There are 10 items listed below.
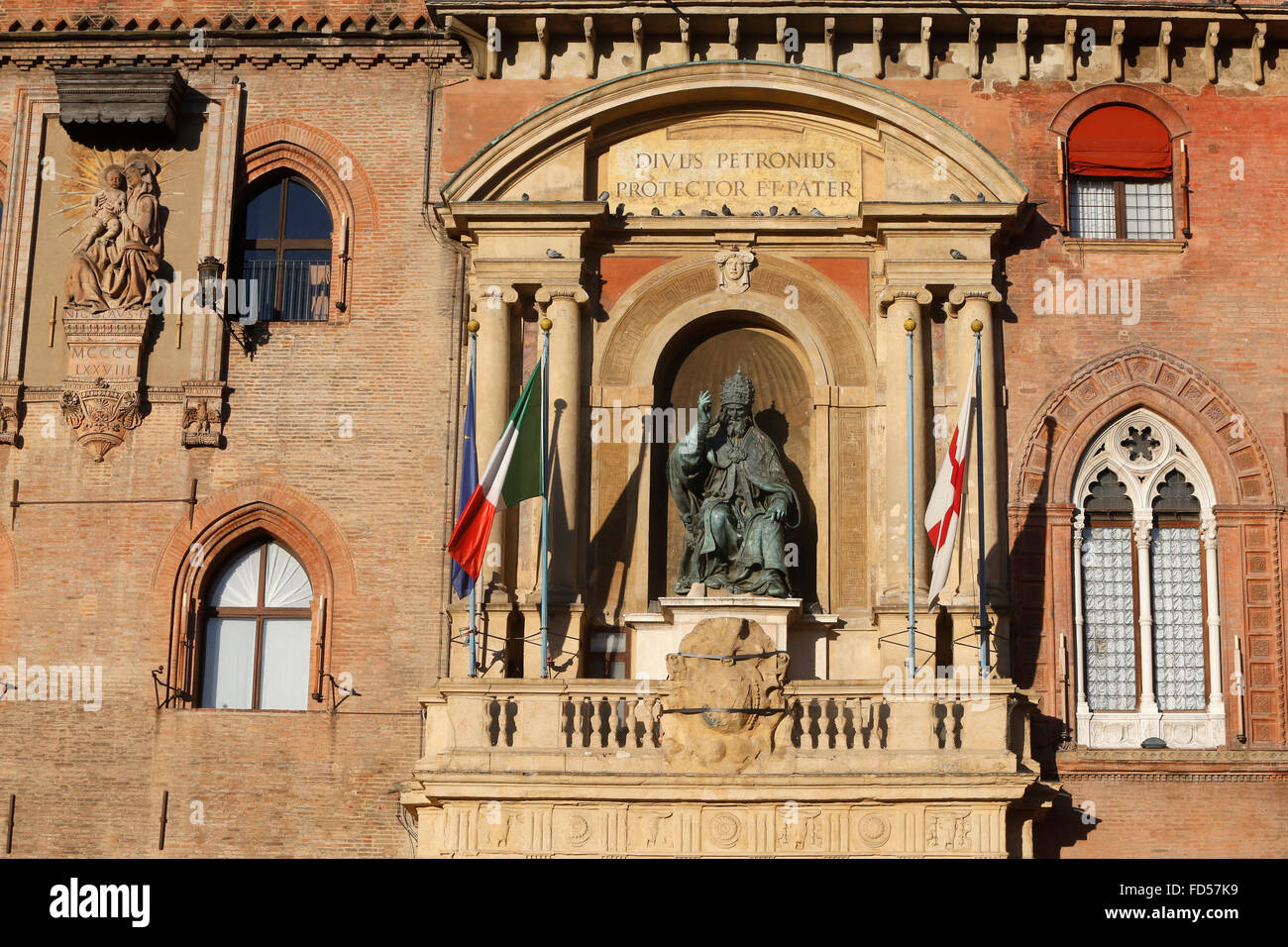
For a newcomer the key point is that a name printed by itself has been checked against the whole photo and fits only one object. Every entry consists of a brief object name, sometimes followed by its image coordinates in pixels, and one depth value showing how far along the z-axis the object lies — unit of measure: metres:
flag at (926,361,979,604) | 21.42
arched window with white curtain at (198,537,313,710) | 23.58
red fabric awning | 24.31
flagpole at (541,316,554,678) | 21.67
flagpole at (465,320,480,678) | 23.08
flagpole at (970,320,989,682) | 21.45
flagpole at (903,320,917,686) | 21.31
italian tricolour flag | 21.39
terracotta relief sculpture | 24.11
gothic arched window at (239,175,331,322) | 24.53
